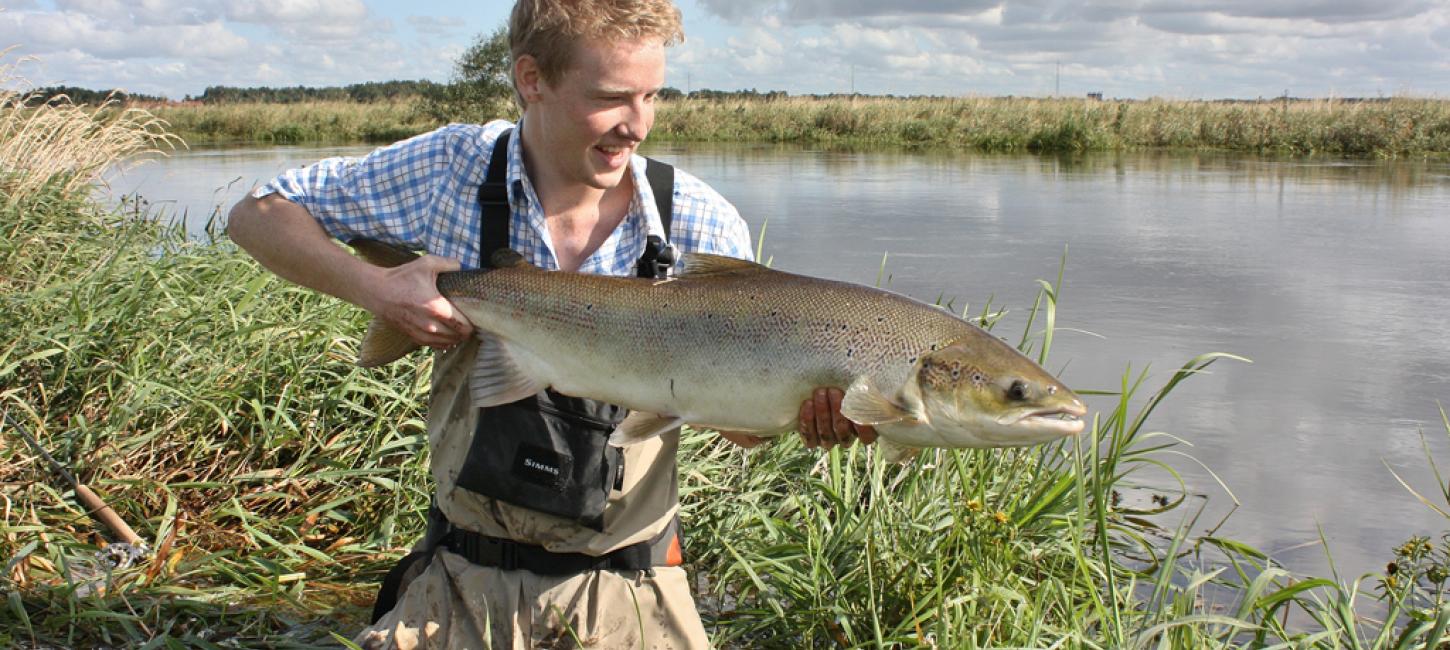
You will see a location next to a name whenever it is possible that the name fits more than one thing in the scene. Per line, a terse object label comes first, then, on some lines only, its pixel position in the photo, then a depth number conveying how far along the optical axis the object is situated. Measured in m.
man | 2.93
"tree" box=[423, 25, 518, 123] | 41.81
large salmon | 2.62
